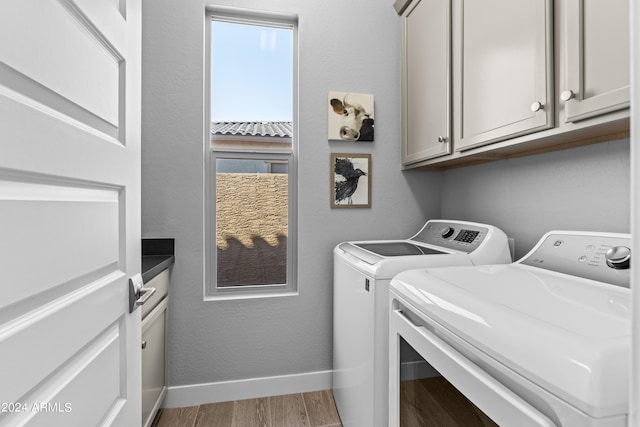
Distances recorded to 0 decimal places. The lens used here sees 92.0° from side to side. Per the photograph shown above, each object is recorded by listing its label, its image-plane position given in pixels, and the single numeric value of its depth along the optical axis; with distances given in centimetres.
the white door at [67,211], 44
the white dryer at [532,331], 45
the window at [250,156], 199
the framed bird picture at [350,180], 202
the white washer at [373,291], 123
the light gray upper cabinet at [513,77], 85
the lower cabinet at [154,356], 141
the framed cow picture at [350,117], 200
